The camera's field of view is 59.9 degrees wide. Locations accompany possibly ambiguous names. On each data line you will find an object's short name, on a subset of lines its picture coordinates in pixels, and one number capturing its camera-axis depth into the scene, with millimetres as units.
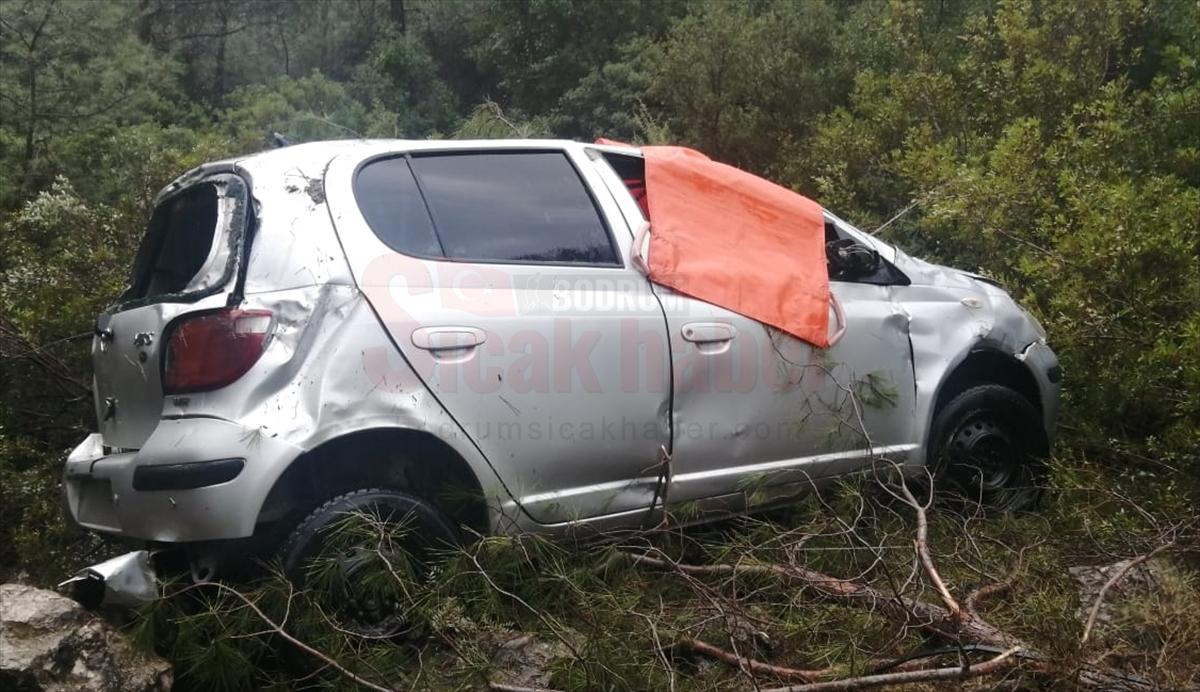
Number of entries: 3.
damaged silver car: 2996
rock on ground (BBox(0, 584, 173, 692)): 2787
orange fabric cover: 3832
